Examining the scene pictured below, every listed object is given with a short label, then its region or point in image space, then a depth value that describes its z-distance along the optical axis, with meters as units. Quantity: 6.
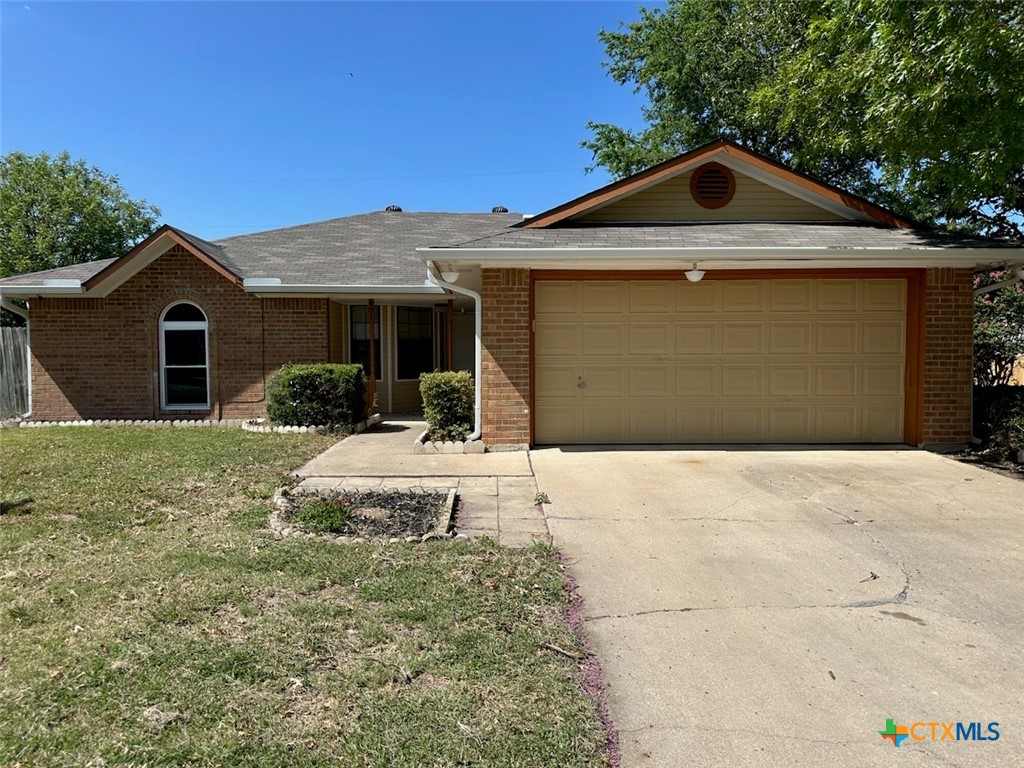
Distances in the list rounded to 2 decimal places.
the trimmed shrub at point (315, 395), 10.86
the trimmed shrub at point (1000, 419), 7.87
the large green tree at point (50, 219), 27.91
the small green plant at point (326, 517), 5.17
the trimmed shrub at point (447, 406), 9.00
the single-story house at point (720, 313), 8.40
